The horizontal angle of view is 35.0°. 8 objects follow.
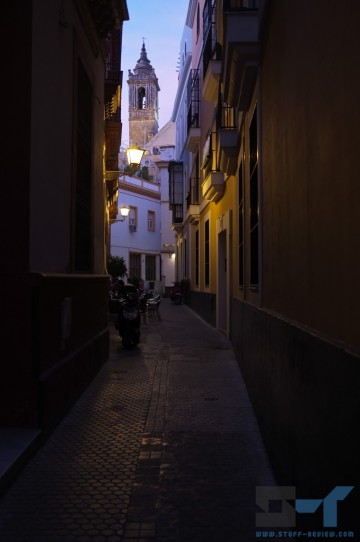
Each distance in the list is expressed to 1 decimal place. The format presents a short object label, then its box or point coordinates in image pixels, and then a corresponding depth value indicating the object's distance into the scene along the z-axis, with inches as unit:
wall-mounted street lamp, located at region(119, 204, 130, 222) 948.0
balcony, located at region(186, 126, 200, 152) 773.9
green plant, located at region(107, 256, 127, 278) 860.6
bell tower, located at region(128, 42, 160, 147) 3120.1
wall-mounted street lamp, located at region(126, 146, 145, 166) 545.6
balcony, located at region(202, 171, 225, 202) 511.2
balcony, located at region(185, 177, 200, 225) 795.5
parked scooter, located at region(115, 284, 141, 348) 441.7
